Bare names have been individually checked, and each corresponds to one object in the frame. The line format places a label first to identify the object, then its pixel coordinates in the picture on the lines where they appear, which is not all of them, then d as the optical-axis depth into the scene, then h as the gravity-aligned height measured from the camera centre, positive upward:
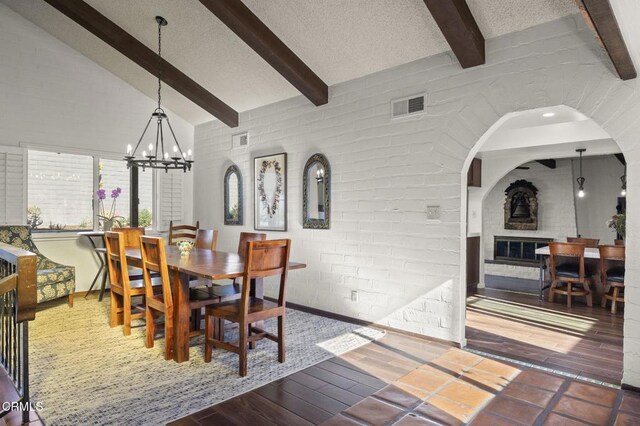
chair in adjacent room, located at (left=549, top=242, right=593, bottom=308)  5.12 -0.76
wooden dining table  2.77 -0.46
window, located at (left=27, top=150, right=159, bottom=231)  5.18 +0.34
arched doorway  4.69 +0.93
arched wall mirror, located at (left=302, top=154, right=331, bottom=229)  4.49 +0.26
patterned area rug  2.33 -1.14
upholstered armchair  4.35 -0.64
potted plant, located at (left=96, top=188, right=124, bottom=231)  5.41 +0.04
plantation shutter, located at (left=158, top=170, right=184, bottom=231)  6.21 +0.29
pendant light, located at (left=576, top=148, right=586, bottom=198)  6.93 +0.53
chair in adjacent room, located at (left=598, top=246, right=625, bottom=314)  4.80 -0.75
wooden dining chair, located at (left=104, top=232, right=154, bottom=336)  3.57 -0.67
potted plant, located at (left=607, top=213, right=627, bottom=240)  5.38 -0.10
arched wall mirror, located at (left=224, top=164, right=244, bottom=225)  5.73 +0.28
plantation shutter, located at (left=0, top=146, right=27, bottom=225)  4.86 +0.37
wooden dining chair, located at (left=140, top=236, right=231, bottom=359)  3.12 -0.67
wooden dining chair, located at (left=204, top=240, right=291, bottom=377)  2.77 -0.69
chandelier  3.69 +0.54
